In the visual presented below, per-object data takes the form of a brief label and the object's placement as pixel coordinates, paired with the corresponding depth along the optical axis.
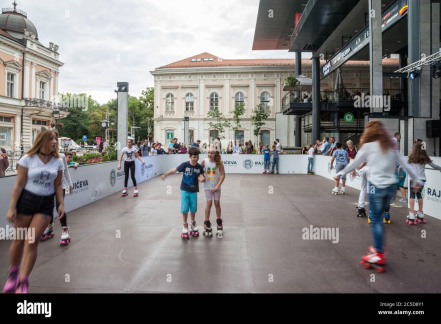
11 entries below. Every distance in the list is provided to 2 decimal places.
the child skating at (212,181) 6.05
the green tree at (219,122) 42.06
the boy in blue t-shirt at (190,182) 5.84
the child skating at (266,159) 20.55
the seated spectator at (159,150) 20.84
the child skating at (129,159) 10.59
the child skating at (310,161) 19.88
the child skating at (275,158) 20.33
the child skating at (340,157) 10.63
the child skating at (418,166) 6.79
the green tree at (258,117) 39.53
